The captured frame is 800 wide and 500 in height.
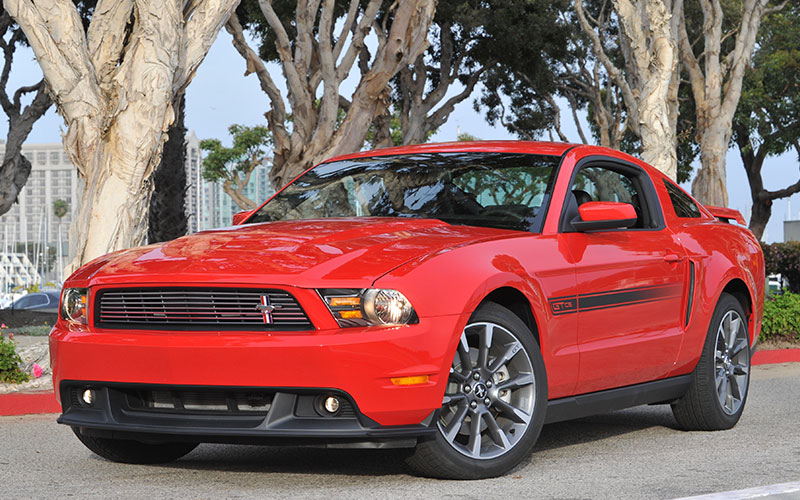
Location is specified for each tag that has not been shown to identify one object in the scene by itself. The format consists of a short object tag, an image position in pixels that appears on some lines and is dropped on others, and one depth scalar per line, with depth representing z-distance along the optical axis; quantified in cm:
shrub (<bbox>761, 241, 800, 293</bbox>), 2178
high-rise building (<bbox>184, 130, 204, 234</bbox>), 11176
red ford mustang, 492
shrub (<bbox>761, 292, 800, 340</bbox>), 1386
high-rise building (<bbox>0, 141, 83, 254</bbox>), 17562
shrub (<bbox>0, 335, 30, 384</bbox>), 961
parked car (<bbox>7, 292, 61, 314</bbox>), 3119
